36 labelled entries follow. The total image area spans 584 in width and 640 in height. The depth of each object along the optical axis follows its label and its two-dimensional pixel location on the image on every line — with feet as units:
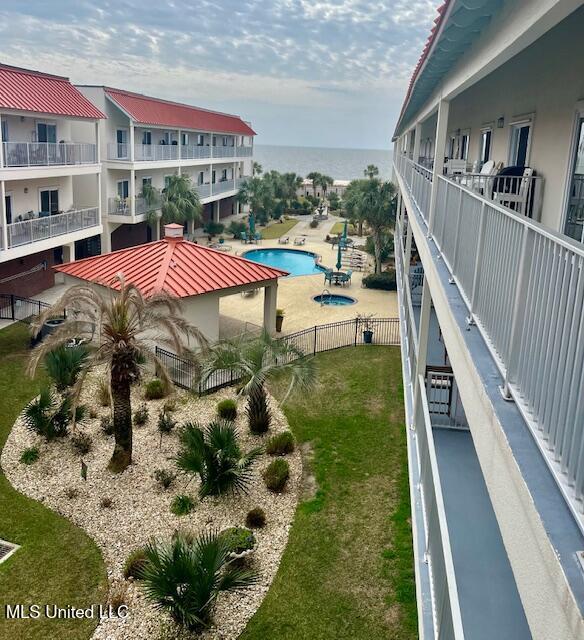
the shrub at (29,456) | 46.83
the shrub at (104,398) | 56.37
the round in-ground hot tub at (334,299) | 96.99
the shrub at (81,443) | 48.32
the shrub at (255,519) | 39.86
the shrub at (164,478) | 44.04
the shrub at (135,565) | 34.93
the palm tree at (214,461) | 42.06
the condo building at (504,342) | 9.57
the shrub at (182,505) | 41.11
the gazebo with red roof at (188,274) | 65.67
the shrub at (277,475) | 43.70
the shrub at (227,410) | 54.90
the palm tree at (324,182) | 248.52
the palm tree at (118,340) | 43.57
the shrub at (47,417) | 49.16
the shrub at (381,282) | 106.42
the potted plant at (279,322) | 79.66
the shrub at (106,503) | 41.78
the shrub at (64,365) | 54.29
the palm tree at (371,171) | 203.66
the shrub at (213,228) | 150.92
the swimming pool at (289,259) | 125.70
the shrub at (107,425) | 51.37
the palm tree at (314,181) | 248.42
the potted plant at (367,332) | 74.49
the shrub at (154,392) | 58.44
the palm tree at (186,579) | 29.91
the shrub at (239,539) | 35.60
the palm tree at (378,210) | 109.81
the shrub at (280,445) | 49.03
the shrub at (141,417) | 53.42
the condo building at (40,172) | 71.41
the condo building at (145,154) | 105.40
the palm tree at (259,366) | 49.01
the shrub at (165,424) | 51.49
